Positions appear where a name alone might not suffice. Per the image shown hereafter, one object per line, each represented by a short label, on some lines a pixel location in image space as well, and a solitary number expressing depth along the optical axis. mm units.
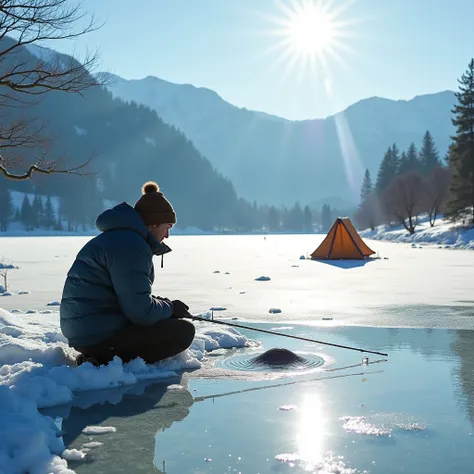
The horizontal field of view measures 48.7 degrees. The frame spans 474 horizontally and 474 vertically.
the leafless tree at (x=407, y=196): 53875
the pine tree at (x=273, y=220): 182500
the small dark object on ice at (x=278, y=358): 5047
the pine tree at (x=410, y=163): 80875
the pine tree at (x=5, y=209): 132375
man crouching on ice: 4172
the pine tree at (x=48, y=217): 142750
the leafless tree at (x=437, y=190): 54875
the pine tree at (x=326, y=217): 181750
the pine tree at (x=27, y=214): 138850
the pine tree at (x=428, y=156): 80250
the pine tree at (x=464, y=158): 35969
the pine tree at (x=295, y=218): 185375
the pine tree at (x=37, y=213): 140000
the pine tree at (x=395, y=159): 84375
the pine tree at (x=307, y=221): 180375
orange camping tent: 23719
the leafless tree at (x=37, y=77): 8492
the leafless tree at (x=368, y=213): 86688
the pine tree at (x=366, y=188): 100562
